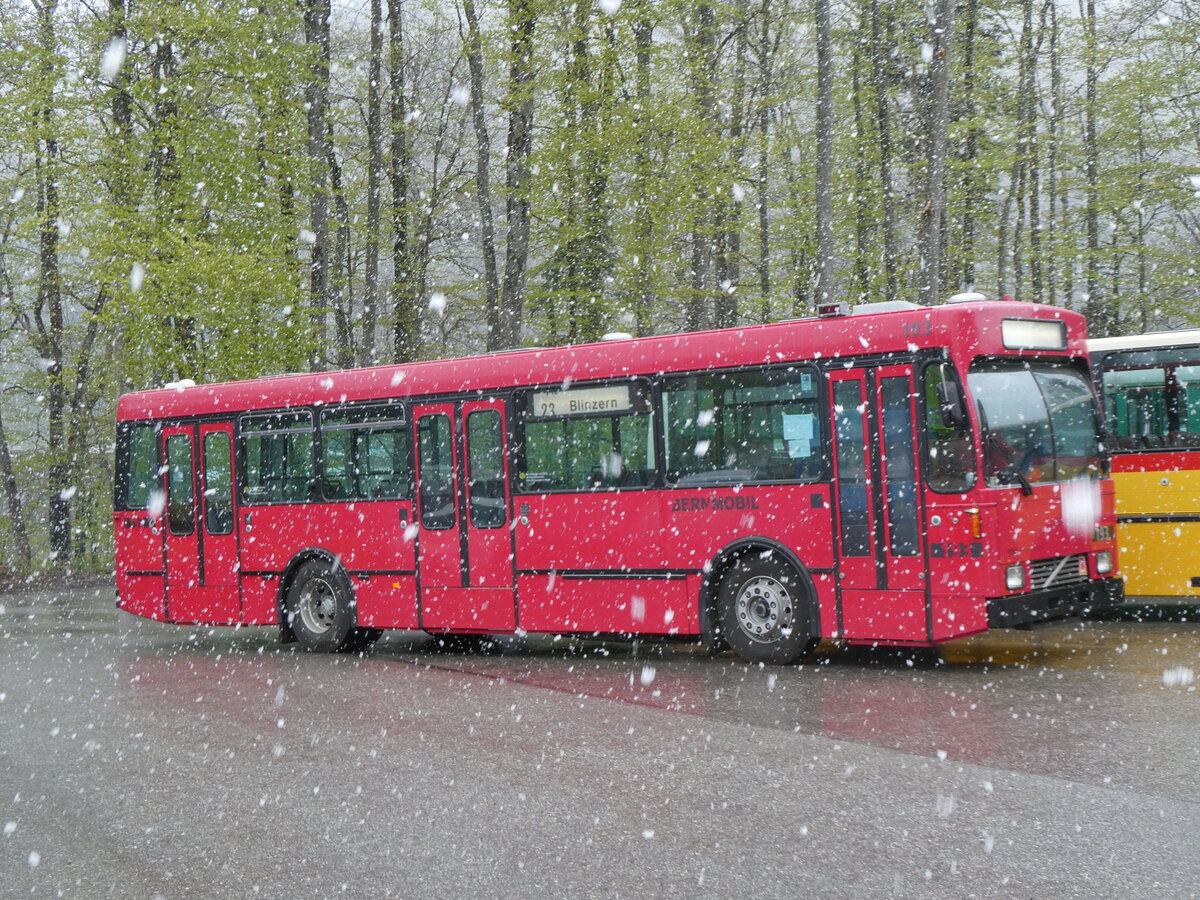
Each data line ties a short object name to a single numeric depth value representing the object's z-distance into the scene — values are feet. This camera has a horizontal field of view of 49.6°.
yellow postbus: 43.50
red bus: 34.78
